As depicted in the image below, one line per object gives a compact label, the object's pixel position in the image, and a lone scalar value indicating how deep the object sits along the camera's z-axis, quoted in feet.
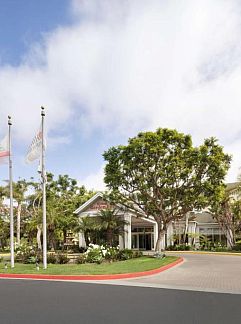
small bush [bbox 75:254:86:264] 76.64
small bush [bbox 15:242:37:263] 78.69
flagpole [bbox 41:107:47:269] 64.59
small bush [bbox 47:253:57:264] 77.45
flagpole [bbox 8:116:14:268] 69.36
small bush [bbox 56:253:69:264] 77.05
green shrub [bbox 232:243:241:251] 117.42
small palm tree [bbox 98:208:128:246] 108.99
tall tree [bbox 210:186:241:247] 122.01
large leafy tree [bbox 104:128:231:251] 85.76
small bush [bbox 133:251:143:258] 90.27
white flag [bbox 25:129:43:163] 66.08
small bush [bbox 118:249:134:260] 85.20
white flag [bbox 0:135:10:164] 69.36
